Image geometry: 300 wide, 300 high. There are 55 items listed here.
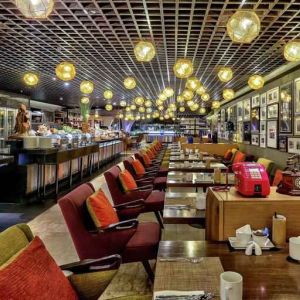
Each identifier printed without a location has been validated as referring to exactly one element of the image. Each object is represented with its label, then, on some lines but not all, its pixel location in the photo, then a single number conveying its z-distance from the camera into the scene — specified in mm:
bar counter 5458
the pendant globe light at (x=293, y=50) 3771
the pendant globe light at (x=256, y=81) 5953
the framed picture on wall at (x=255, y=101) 7955
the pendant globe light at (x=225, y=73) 5262
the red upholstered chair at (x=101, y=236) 2049
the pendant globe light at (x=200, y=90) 7902
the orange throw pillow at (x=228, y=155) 8426
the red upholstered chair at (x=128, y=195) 3429
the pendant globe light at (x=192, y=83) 6176
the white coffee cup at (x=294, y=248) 1364
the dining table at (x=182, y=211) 2087
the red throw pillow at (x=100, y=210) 2202
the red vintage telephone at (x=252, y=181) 1681
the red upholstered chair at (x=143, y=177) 4509
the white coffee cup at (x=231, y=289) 1021
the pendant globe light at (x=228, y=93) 7469
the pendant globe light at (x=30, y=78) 6161
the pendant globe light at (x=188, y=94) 7571
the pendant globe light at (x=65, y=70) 4889
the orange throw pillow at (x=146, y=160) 6098
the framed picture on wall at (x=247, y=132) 8585
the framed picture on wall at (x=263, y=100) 7230
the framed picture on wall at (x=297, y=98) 5243
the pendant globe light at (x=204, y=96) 9045
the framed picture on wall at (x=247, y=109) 8875
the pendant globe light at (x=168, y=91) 7763
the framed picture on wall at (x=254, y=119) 7842
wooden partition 9736
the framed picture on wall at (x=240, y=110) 9847
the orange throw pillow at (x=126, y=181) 3566
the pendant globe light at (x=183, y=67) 4540
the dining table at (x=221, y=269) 1134
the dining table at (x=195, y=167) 4782
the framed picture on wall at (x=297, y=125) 5216
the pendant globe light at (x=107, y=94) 8831
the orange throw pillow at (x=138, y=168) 4835
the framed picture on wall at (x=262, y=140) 7163
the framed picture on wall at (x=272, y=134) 6381
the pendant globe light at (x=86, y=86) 7114
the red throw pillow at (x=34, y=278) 1083
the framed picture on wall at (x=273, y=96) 6411
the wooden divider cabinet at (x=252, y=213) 1601
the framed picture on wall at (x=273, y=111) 6362
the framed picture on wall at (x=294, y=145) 5247
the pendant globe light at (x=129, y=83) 6104
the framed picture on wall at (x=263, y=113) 7181
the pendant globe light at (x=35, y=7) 2402
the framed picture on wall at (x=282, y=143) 5793
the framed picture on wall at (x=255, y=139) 7796
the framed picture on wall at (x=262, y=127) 7205
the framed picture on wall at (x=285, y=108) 5604
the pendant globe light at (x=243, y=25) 2764
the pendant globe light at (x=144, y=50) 3685
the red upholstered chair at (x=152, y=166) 5682
